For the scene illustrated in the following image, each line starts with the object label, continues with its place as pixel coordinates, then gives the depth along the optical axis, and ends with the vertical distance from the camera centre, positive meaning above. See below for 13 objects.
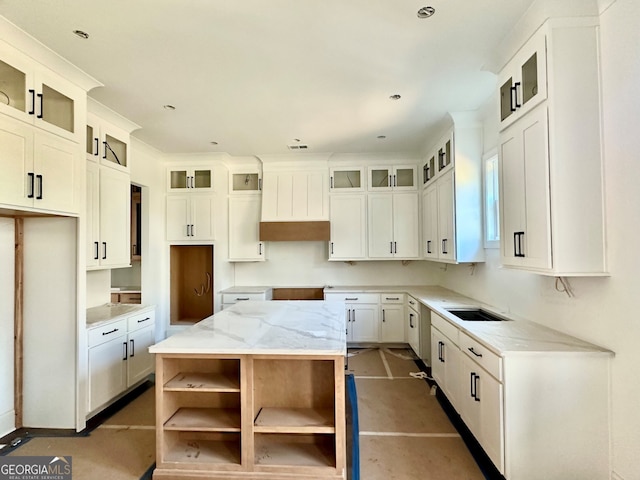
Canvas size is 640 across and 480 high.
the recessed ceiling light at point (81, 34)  2.04 +1.37
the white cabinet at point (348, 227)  4.90 +0.29
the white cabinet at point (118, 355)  2.74 -1.02
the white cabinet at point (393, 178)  4.89 +1.04
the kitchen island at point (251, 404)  1.92 -1.04
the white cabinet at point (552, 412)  1.79 -0.94
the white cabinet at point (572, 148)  1.80 +0.54
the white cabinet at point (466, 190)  3.33 +0.57
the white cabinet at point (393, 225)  4.84 +0.31
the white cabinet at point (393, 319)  4.63 -1.05
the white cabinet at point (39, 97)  2.10 +1.09
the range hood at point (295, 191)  4.88 +0.84
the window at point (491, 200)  3.16 +0.45
